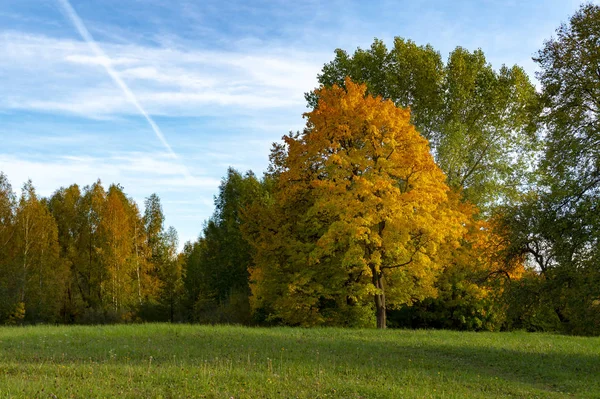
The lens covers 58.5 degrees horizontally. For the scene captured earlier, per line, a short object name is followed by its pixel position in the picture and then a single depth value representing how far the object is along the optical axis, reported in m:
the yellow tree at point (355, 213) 26.30
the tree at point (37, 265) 46.91
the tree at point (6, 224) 47.48
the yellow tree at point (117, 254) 50.59
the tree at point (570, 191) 17.86
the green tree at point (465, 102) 41.12
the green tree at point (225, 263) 46.19
